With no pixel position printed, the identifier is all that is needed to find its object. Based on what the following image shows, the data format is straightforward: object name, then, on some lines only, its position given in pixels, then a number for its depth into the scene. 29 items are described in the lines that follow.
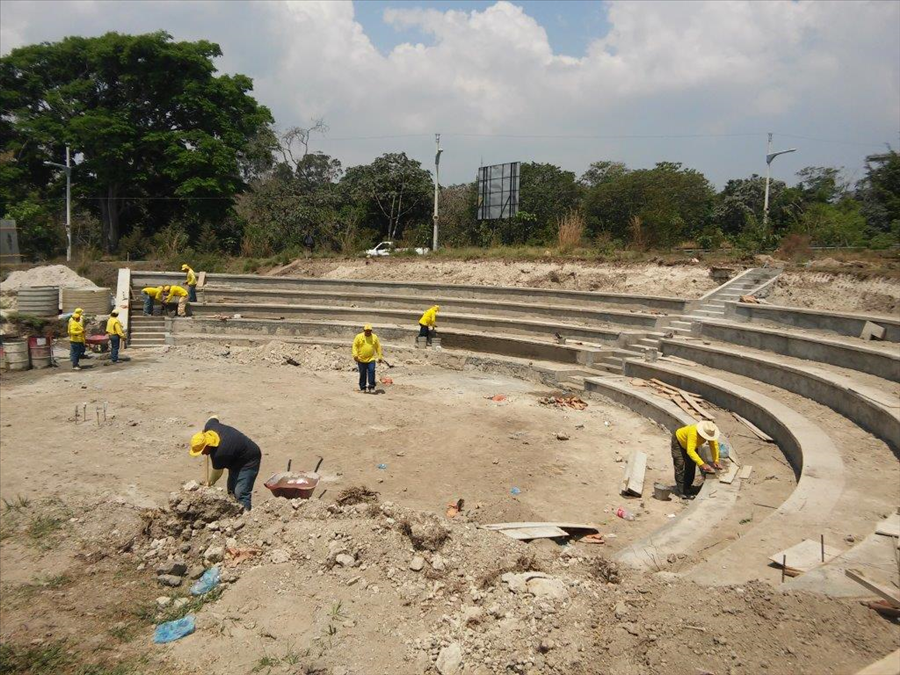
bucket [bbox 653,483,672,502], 7.31
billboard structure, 23.16
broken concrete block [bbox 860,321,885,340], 10.88
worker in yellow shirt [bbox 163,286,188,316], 17.62
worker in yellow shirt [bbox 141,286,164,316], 17.61
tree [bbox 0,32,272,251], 27.05
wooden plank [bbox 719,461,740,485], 7.17
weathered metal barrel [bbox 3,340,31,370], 13.97
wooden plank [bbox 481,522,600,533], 6.16
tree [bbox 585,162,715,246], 28.83
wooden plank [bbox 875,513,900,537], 4.85
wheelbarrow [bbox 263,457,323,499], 6.57
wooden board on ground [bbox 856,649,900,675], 3.20
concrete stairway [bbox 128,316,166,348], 17.16
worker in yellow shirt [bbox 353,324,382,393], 12.18
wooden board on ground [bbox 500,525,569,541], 5.91
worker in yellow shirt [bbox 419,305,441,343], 15.14
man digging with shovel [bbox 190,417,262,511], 6.44
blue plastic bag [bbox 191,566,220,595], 5.09
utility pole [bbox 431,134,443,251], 24.93
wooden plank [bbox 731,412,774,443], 8.44
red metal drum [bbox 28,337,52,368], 14.27
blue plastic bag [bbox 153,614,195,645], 4.50
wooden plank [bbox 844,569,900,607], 3.69
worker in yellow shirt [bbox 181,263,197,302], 18.41
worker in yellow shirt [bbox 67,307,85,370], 13.87
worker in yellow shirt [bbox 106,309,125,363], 14.70
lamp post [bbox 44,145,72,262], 25.27
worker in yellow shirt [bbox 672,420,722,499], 7.02
